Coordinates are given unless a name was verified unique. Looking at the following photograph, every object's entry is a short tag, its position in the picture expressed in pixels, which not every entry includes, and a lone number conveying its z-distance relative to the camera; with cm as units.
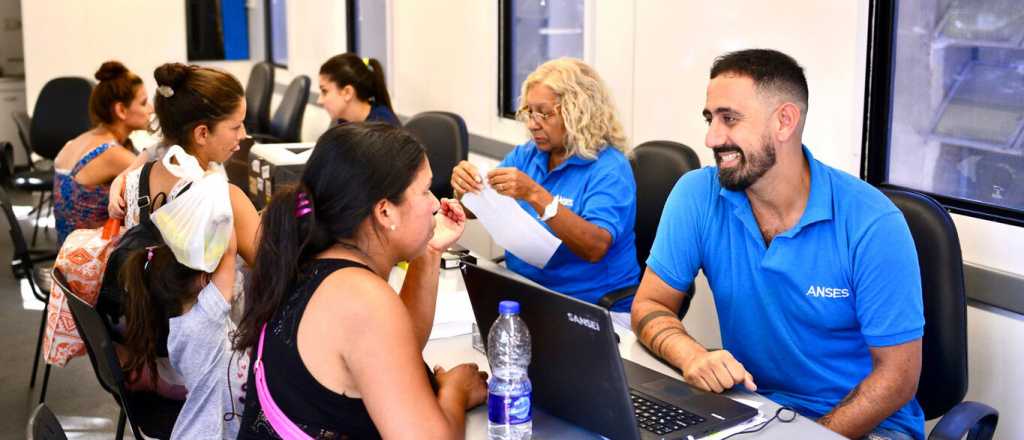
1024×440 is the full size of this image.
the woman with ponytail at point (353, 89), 467
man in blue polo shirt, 204
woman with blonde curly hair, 290
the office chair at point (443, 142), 422
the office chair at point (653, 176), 312
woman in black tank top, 159
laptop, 160
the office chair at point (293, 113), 644
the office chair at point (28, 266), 372
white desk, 177
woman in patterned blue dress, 382
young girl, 235
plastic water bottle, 167
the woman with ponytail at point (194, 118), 291
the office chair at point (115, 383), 234
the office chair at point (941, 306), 208
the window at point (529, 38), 460
